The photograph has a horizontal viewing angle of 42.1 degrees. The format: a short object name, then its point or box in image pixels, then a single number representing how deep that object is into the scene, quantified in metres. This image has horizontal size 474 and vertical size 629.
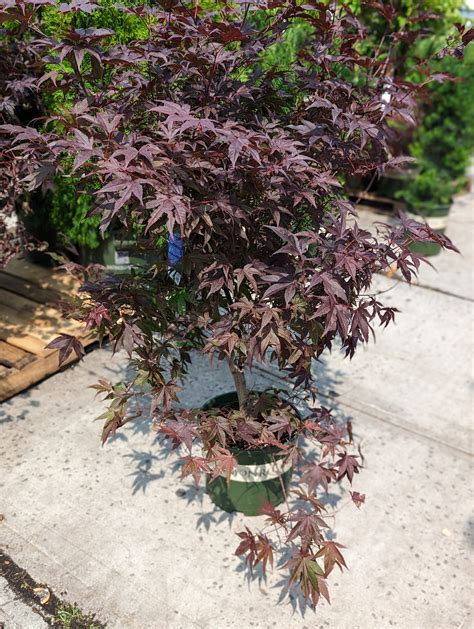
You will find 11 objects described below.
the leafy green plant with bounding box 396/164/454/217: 5.98
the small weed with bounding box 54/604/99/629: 2.20
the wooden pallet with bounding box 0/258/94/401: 3.44
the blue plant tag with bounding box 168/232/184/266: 2.22
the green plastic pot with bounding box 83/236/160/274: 4.24
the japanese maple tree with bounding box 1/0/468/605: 1.85
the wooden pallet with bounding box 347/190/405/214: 7.08
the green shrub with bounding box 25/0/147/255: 3.43
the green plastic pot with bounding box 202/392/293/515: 2.59
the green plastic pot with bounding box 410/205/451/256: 5.99
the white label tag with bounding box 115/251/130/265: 4.25
